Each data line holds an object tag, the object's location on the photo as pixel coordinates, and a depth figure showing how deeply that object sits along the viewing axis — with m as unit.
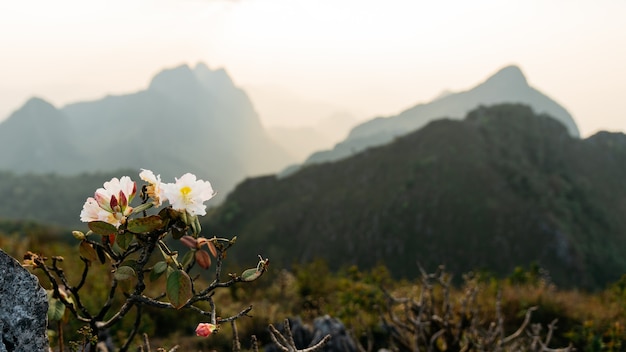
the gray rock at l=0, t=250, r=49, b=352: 1.38
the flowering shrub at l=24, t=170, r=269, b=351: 1.50
